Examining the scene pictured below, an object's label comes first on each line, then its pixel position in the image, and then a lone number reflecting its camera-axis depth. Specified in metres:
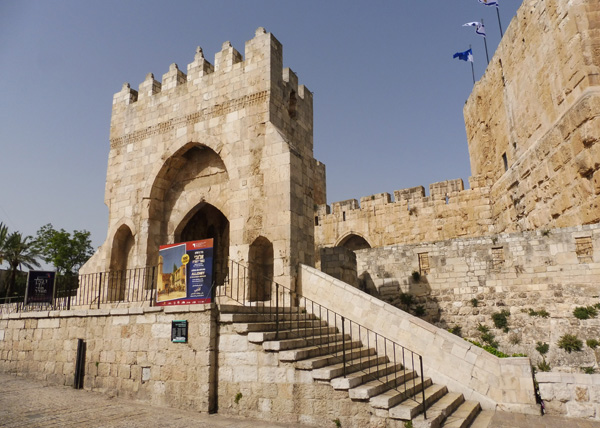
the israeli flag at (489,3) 17.36
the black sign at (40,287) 11.20
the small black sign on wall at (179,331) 7.39
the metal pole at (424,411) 5.52
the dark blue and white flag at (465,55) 20.54
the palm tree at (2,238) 29.14
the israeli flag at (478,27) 19.66
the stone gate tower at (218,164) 10.38
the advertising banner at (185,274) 7.71
